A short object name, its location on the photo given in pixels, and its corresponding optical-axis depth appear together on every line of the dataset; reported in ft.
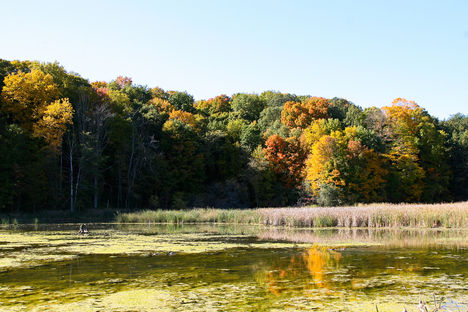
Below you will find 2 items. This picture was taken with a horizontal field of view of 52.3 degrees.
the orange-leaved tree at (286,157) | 161.58
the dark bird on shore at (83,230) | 74.97
